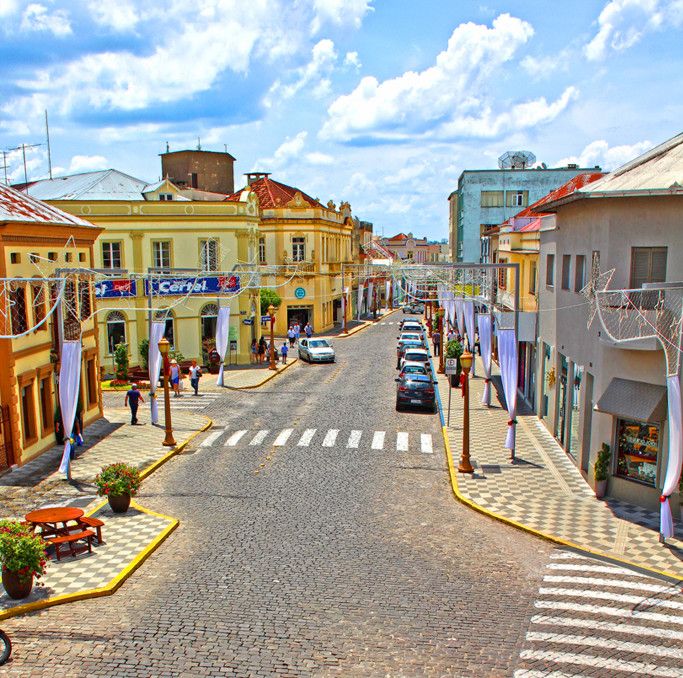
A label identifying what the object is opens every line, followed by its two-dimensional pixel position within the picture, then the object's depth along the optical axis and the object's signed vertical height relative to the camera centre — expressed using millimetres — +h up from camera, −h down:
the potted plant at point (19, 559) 12523 -5212
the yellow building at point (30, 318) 21359 -1894
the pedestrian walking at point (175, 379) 34344 -5689
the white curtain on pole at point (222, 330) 36281 -3550
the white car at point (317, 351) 45750 -5867
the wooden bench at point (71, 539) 14670 -5711
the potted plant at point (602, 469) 18781 -5453
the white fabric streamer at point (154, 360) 28688 -4102
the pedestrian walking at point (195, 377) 34594 -5642
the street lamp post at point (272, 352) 42316 -5421
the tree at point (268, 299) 57156 -3170
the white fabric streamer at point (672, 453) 15164 -4047
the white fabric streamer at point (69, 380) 21000 -3530
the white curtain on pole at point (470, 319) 38156 -3202
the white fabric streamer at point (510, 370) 22703 -3634
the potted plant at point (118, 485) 17484 -5469
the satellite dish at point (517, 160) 74112 +10172
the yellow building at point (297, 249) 59844 +861
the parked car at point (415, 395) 30594 -5719
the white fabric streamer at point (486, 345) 30172 -3584
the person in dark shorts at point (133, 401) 27797 -5451
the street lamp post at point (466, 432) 20878 -5018
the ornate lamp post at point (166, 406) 24547 -4972
